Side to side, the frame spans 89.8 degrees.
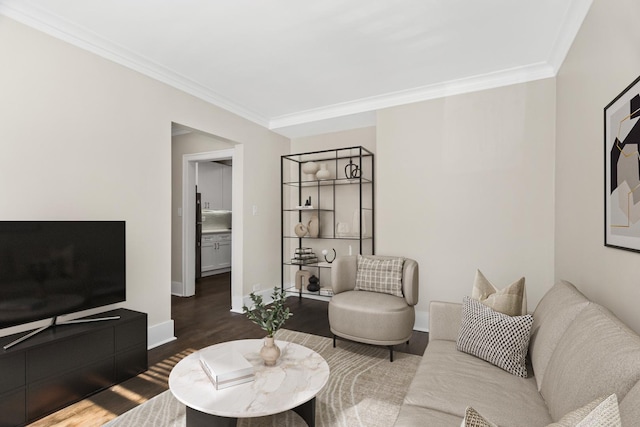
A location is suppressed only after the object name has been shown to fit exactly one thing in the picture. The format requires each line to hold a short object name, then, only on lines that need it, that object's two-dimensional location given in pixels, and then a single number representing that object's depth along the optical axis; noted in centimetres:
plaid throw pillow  312
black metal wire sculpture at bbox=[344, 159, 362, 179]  436
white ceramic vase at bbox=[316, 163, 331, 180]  445
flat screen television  198
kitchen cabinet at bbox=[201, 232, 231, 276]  658
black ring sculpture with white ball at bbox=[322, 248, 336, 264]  466
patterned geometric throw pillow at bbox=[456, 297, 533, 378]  167
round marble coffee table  145
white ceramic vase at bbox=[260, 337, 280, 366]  184
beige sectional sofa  100
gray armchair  273
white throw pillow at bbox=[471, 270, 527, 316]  194
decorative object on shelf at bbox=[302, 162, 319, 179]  460
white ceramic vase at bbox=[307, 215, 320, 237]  457
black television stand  183
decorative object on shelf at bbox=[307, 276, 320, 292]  459
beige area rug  192
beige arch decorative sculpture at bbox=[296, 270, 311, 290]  468
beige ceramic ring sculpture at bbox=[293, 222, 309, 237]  462
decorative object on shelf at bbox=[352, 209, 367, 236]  423
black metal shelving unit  441
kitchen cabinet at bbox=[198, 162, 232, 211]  660
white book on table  162
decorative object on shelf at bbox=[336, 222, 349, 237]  439
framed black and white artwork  144
